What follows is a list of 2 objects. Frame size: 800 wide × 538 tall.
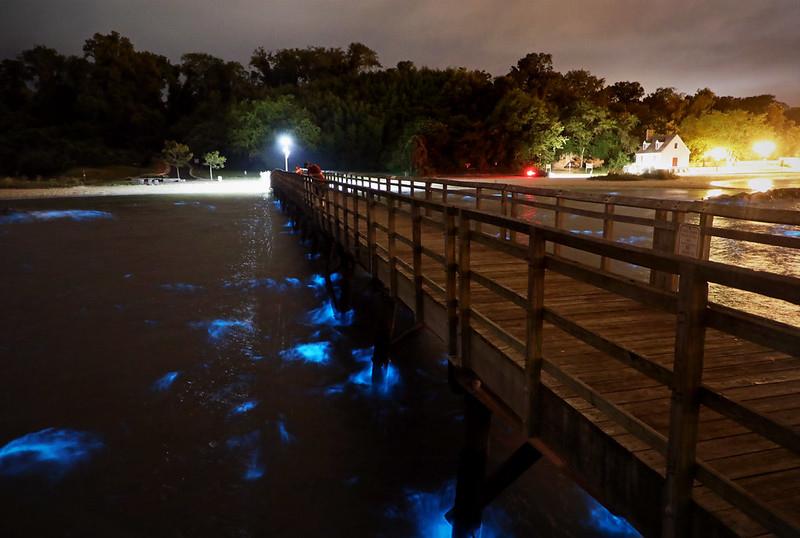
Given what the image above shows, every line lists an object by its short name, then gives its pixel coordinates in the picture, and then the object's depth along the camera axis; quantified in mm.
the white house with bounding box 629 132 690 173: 71938
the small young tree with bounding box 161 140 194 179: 62344
